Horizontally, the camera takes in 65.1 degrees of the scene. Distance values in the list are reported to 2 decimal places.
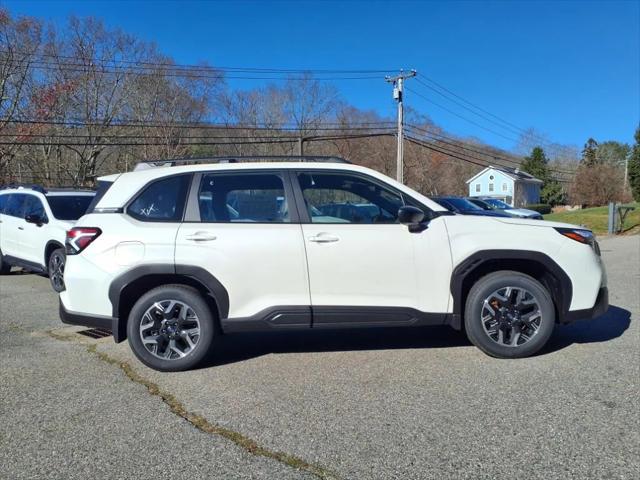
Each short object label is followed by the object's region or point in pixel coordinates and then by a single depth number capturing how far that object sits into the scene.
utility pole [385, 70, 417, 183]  30.89
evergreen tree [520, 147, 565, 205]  74.12
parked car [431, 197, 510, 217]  20.08
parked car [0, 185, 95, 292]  8.48
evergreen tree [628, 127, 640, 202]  46.15
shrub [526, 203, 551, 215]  59.25
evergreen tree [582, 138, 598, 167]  85.52
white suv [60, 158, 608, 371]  4.34
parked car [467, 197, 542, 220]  19.68
